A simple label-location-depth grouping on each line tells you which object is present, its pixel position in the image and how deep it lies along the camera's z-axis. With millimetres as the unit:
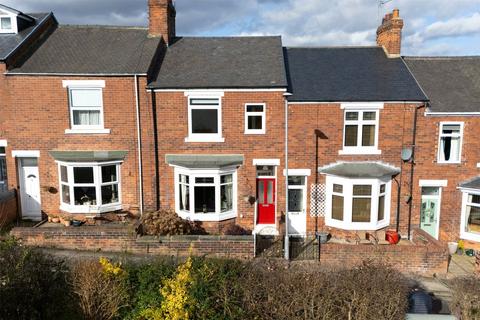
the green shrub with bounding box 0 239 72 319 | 5859
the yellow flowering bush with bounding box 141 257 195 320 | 6113
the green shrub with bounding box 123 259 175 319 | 6720
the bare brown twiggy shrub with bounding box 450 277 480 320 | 7051
